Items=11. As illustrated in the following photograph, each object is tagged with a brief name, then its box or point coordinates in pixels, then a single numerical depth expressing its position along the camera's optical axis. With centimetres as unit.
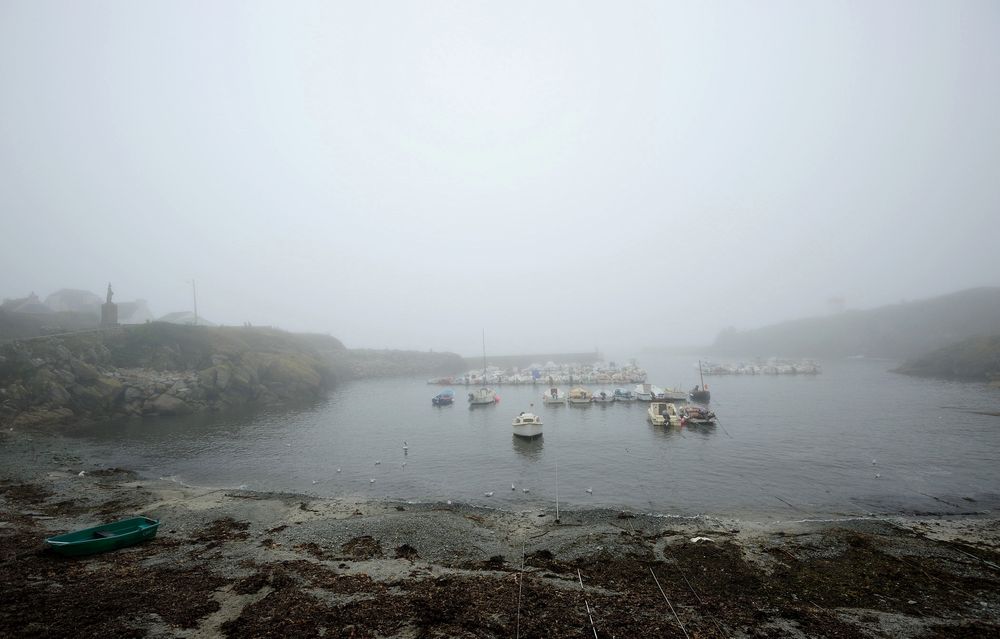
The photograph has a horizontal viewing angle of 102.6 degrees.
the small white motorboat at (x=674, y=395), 6175
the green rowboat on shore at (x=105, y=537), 1495
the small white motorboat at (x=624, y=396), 6369
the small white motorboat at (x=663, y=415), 4359
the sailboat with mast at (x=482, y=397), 6612
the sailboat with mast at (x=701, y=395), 6041
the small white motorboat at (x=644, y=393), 6302
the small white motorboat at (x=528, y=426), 3934
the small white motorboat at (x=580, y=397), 6225
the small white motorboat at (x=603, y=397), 6312
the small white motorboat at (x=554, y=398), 6332
